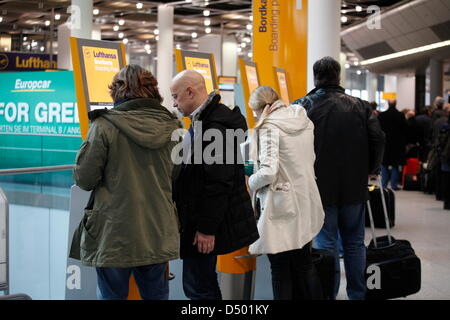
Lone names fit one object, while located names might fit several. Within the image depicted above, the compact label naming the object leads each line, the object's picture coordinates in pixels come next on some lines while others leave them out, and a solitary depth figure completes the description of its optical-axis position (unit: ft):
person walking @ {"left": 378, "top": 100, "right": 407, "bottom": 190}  37.96
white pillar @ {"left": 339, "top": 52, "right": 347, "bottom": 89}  83.52
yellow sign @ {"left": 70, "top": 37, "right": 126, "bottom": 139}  12.00
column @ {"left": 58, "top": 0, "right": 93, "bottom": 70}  44.34
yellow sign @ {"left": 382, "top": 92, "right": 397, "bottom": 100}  96.77
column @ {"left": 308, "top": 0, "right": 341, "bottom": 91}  23.93
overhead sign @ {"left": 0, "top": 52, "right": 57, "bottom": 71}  62.23
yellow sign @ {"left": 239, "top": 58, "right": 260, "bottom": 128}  19.54
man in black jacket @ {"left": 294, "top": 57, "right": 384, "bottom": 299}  13.69
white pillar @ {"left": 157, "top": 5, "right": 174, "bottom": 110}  62.39
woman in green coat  8.75
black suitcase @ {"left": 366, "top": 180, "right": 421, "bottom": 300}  14.69
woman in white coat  11.81
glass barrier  13.96
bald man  9.75
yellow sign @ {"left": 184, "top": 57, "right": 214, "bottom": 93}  16.75
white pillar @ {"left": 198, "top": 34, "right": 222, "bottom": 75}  80.50
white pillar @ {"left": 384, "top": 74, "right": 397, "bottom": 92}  118.61
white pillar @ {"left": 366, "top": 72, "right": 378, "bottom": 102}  124.26
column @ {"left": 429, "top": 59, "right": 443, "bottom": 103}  66.54
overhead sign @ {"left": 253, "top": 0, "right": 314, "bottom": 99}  27.81
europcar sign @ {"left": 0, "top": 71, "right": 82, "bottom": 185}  20.12
